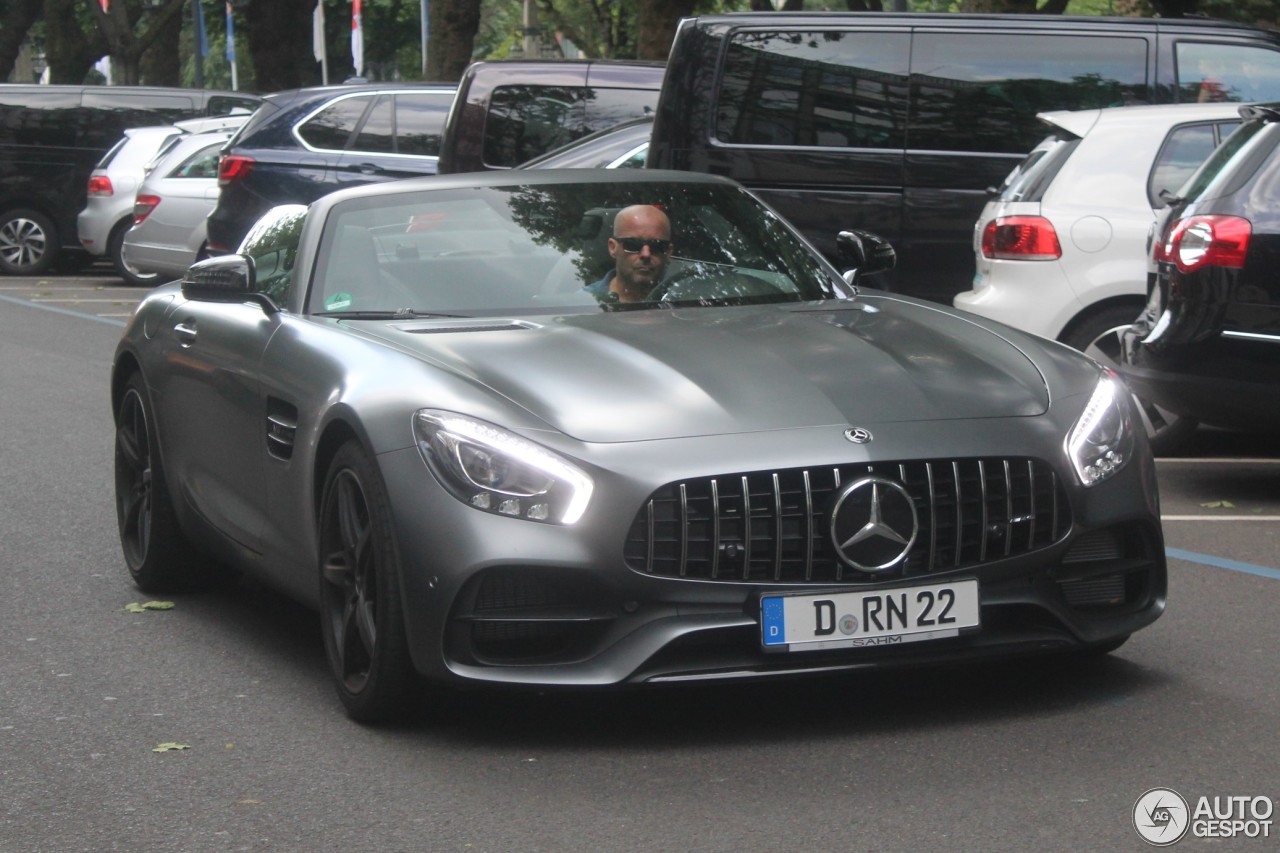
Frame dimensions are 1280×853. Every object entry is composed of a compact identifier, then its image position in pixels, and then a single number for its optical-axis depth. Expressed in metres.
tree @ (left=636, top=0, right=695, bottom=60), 22.45
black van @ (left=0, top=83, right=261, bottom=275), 25.06
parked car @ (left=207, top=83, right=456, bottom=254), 17.12
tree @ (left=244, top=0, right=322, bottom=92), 33.31
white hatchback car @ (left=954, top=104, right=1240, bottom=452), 9.58
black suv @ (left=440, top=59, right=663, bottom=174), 14.66
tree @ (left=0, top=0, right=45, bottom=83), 46.94
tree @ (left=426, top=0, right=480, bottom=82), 28.11
